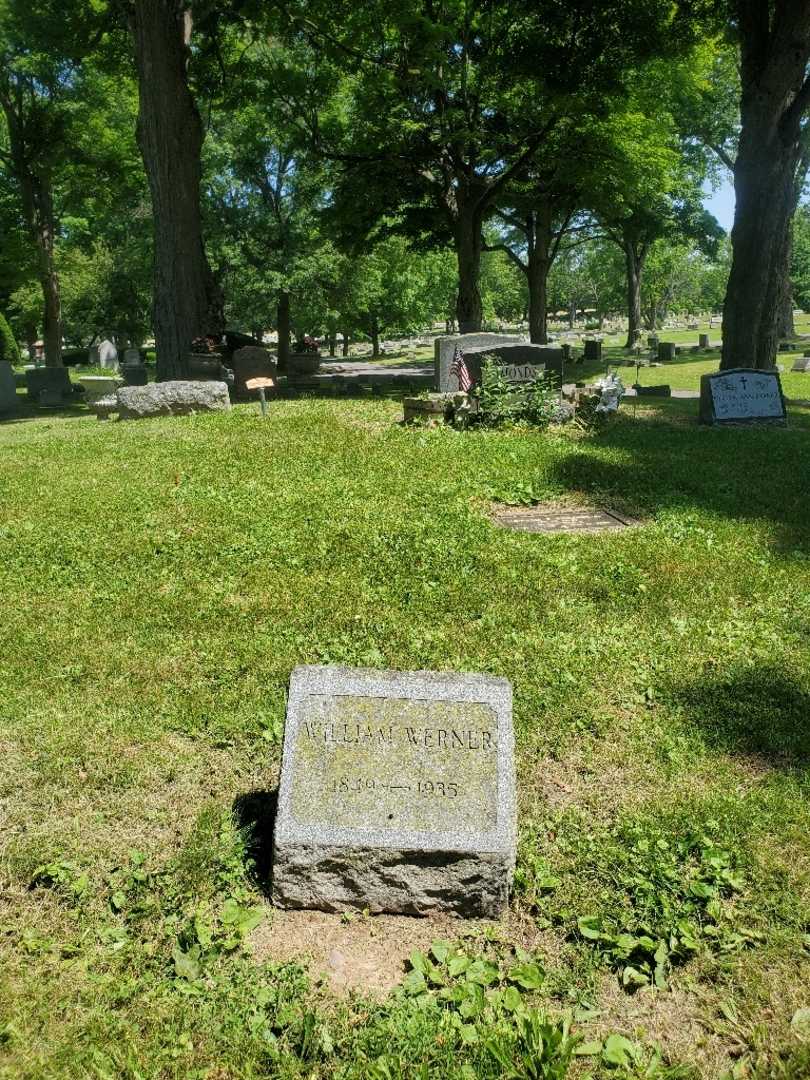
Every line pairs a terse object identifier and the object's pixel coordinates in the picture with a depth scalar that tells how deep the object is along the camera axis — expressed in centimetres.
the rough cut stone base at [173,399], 1280
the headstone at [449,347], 1296
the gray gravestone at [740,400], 1182
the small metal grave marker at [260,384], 1172
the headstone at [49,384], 2088
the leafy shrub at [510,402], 1105
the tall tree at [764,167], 1233
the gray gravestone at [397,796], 297
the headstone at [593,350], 3425
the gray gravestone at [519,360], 1177
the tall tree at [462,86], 1566
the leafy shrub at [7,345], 3550
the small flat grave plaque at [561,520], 704
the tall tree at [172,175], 1536
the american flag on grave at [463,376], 1167
